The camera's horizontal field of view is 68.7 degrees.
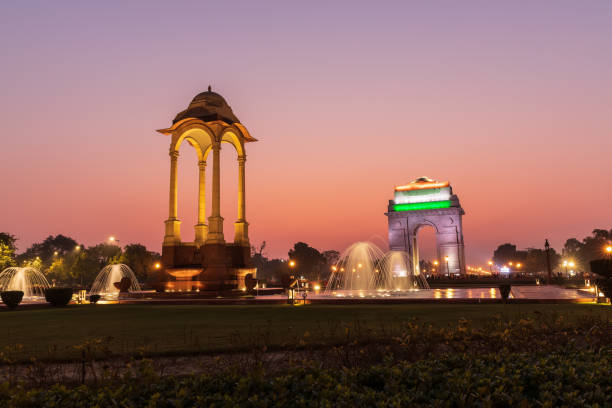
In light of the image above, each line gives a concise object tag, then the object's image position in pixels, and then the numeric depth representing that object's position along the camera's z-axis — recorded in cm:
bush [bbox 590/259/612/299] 2320
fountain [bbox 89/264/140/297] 6158
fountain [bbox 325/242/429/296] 4239
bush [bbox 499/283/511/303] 2345
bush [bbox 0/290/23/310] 2539
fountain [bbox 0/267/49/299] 5102
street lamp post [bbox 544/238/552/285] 5062
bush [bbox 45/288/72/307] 2725
